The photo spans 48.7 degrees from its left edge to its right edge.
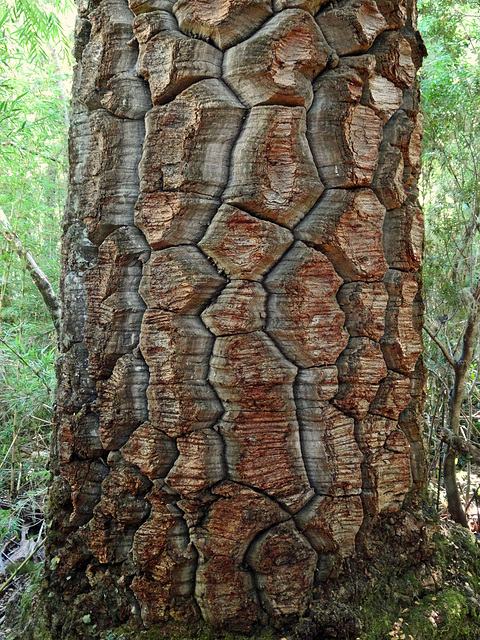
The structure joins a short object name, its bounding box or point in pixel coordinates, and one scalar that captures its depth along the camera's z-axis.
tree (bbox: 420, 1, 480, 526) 2.22
